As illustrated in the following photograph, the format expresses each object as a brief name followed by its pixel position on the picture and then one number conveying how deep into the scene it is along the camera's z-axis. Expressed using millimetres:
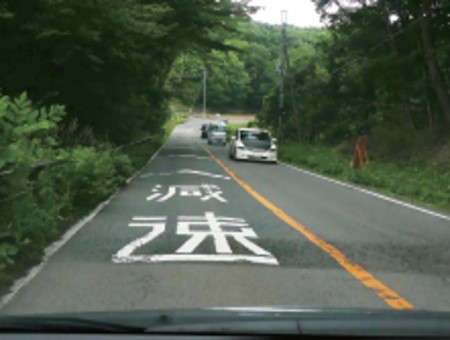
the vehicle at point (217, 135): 55906
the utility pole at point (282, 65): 42156
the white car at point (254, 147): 31125
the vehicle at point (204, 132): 71575
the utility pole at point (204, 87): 133725
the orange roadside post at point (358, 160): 25031
